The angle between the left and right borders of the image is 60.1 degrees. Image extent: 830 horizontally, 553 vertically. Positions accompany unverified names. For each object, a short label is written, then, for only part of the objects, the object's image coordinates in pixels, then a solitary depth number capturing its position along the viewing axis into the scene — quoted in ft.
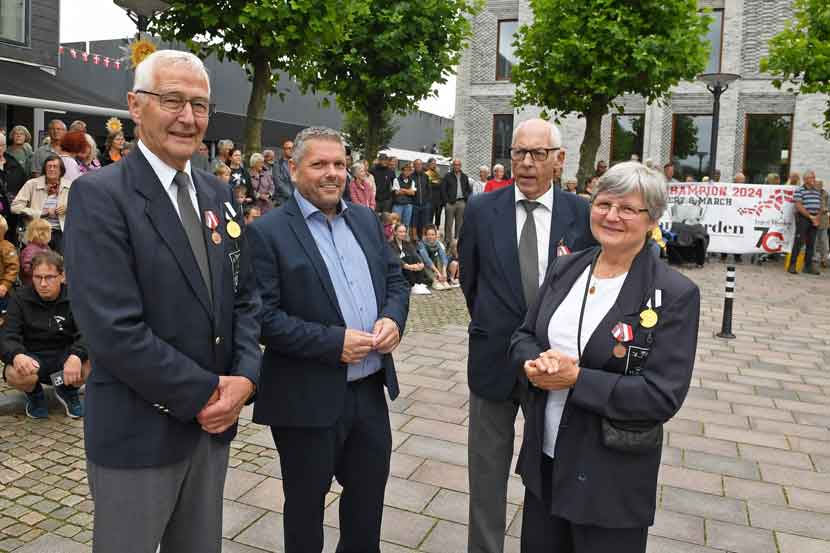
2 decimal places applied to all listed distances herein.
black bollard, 29.86
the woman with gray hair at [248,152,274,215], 37.96
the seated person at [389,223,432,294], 40.24
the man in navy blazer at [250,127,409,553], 9.60
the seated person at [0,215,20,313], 22.76
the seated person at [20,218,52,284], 22.88
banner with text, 55.83
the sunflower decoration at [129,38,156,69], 26.73
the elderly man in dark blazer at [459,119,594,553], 10.68
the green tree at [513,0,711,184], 56.39
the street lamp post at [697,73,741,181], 54.65
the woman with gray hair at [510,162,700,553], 7.58
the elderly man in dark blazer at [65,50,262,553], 6.91
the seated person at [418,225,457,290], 42.22
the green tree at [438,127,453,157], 173.88
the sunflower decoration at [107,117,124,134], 31.83
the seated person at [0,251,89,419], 17.74
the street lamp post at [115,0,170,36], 30.07
